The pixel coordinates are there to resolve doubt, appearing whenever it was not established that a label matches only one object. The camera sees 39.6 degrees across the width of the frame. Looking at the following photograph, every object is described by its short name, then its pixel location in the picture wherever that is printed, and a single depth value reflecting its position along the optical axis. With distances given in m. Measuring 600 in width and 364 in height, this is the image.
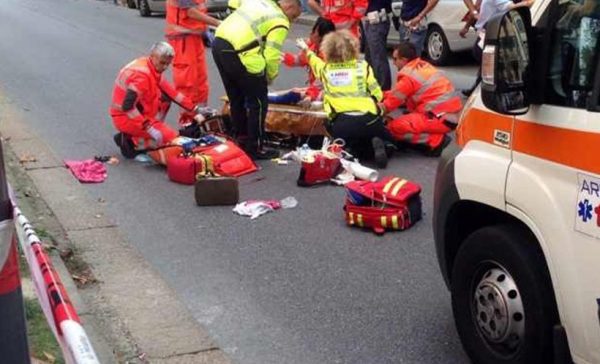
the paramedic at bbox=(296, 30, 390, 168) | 7.76
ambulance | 2.97
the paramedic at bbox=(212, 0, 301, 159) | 7.71
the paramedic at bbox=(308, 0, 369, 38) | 10.12
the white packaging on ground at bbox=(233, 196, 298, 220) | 6.49
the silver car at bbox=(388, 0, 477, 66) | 12.91
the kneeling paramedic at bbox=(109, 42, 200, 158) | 7.86
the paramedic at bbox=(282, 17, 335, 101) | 8.90
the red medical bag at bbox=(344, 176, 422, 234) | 5.96
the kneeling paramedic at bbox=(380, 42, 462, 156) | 7.99
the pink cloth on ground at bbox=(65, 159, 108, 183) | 7.46
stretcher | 8.25
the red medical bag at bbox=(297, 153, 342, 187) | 7.19
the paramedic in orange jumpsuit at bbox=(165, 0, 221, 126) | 9.09
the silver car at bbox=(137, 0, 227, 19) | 23.88
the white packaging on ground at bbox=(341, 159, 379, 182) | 7.07
